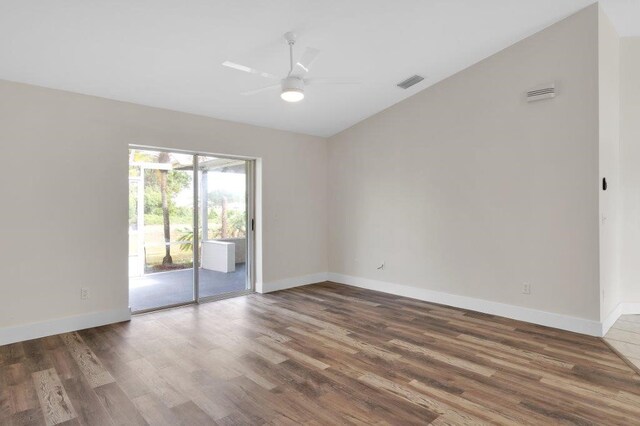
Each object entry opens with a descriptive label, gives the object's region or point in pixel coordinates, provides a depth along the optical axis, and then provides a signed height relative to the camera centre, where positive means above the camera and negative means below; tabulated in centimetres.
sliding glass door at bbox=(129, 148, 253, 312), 480 -20
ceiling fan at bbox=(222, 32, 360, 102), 325 +129
